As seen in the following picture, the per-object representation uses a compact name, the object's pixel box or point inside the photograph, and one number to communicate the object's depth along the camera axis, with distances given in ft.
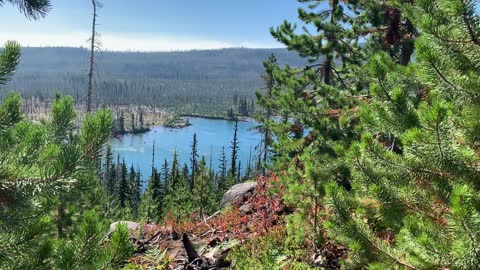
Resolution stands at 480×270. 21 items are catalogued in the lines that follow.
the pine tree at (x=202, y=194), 99.26
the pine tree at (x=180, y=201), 96.87
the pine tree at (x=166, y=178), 196.41
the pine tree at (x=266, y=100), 47.06
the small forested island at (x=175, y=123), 608.19
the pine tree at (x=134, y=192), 195.76
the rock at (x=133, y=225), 39.49
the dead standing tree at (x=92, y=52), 64.20
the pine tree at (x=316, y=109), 23.52
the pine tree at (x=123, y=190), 174.60
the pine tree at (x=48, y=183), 8.49
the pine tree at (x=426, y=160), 8.75
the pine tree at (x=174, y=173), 163.34
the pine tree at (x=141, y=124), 561.56
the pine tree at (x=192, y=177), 166.81
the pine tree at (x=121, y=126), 446.69
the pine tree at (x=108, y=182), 216.54
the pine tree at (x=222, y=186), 149.81
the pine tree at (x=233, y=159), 160.45
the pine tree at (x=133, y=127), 546.83
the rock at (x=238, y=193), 47.14
